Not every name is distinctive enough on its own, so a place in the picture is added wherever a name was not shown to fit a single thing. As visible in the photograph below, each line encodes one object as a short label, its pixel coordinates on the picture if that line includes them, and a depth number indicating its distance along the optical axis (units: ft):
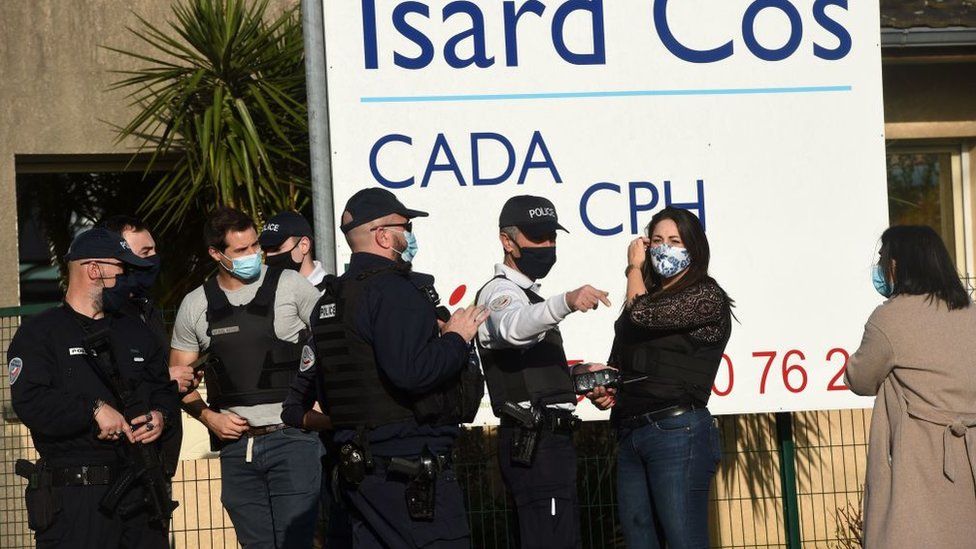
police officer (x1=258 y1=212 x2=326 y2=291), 40.78
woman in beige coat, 34.19
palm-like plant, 53.31
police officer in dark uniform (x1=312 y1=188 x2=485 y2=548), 29.19
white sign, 43.19
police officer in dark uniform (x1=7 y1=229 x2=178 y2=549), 32.27
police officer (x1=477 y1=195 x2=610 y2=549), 34.35
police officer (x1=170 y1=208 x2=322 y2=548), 38.01
